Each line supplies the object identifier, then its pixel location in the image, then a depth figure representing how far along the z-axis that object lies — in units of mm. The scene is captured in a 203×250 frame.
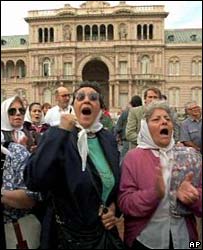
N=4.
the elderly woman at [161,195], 1446
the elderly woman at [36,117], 3039
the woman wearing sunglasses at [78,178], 1378
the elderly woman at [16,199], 1451
